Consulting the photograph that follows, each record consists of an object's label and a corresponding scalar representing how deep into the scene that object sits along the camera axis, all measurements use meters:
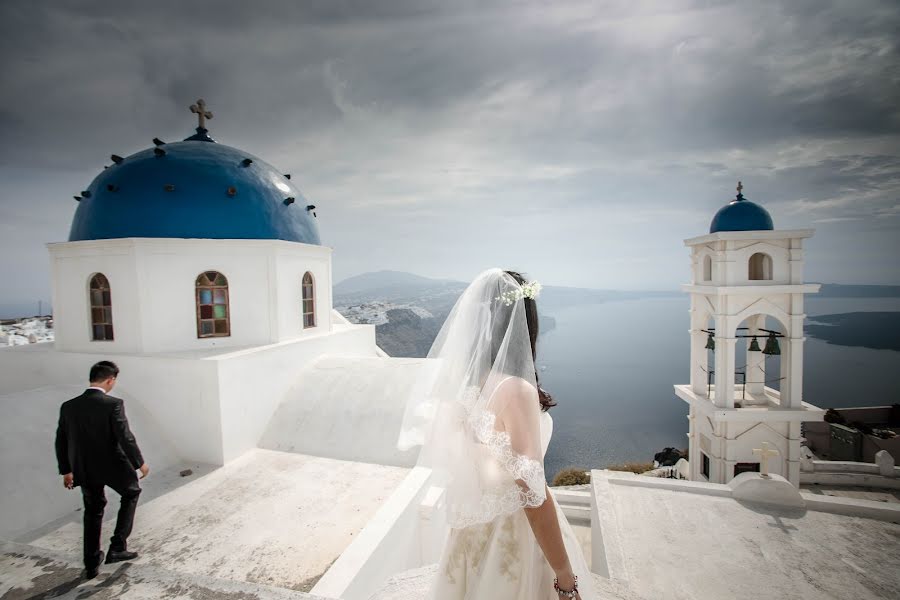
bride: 1.94
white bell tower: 9.91
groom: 3.35
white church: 4.65
